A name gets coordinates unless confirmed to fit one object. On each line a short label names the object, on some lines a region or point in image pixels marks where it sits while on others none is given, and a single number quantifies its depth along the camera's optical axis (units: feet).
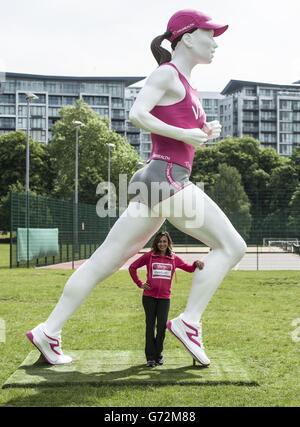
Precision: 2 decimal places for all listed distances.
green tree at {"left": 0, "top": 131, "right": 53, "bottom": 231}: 182.47
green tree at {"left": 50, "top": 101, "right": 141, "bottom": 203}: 163.94
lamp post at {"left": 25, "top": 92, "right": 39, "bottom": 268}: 86.75
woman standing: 19.10
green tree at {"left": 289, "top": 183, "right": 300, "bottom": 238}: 84.69
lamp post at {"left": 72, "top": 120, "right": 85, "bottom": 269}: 88.05
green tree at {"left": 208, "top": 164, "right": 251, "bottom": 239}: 154.84
